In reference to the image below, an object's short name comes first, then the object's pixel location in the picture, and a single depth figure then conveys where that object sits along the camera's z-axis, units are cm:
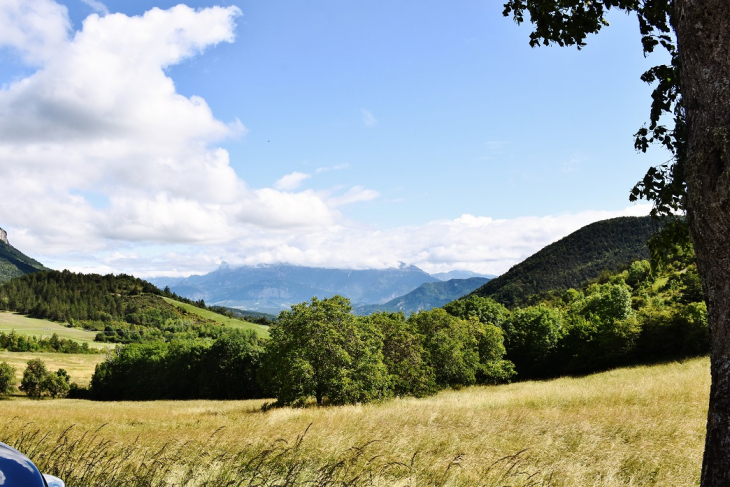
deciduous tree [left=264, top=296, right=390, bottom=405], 3088
